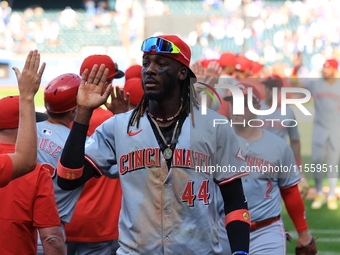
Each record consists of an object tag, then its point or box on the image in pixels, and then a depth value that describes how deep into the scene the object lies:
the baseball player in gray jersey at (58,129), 8.13
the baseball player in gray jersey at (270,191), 9.29
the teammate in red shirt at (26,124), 5.39
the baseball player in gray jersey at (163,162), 5.87
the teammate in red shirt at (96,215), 9.09
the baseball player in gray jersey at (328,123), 18.92
